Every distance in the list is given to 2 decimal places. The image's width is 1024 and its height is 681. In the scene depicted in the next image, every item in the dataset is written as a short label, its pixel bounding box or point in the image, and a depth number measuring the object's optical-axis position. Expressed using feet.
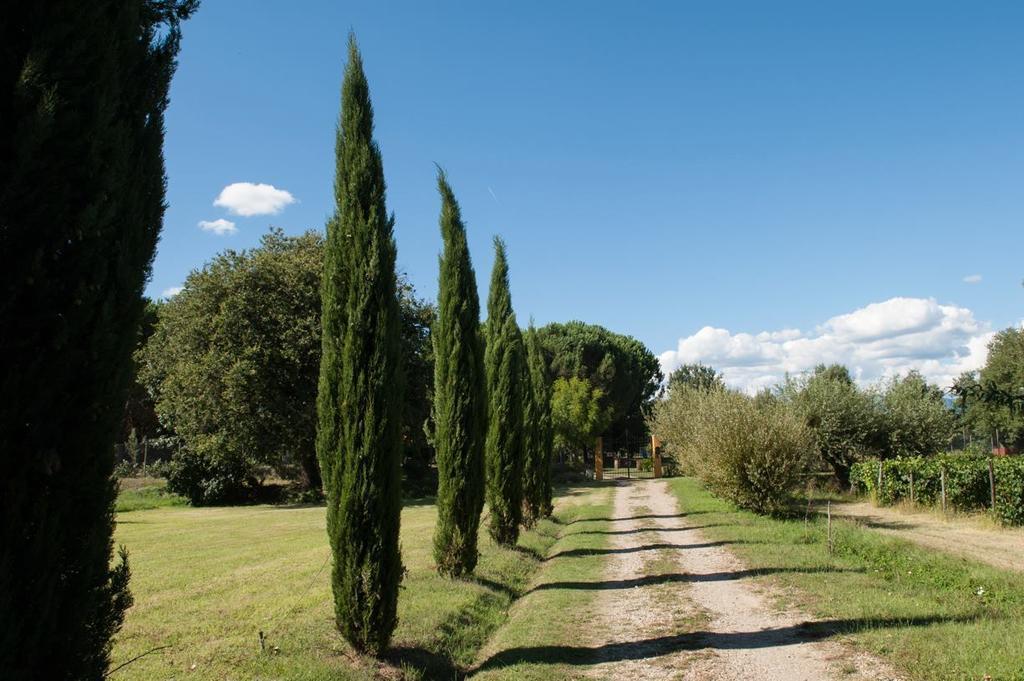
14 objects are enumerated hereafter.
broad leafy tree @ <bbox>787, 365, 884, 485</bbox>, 98.27
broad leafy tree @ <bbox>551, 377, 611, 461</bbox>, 146.92
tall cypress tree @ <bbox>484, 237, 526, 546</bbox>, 46.89
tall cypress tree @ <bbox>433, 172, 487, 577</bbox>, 35.63
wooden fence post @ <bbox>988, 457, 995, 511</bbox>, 58.42
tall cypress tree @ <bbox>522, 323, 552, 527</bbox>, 60.13
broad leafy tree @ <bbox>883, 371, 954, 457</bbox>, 98.84
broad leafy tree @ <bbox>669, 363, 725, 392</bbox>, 241.96
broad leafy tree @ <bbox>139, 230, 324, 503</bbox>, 90.74
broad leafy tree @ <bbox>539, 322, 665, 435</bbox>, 181.47
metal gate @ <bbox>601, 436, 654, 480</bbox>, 181.47
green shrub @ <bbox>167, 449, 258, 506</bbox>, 100.22
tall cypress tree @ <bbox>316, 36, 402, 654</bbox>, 22.61
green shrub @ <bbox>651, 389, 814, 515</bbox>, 60.08
